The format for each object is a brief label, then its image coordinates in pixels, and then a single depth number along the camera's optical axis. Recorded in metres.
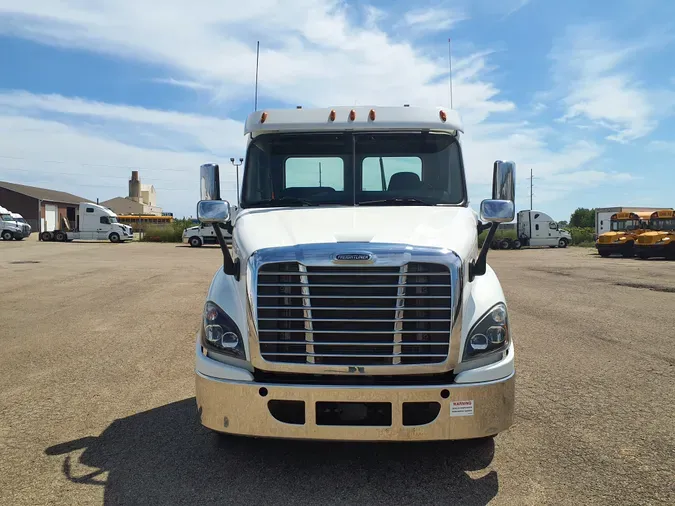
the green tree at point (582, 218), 103.99
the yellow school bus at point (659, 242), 28.69
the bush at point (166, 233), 51.75
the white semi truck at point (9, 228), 45.38
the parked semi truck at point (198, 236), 43.22
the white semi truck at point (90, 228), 46.97
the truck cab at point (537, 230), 46.53
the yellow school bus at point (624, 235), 31.84
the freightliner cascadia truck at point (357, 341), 3.52
